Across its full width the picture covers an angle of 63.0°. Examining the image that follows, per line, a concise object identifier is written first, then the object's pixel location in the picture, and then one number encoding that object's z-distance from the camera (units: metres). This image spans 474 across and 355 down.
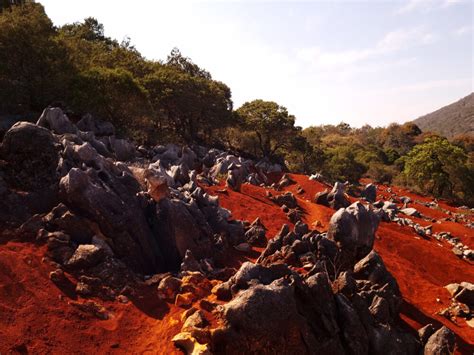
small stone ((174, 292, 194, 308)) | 11.64
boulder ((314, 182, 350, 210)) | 30.11
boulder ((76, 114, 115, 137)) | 26.35
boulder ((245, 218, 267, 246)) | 18.66
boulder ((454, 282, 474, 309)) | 16.62
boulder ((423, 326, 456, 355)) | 11.35
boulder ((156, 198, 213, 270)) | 14.56
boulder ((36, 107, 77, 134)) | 20.02
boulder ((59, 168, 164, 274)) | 13.28
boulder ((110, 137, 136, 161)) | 24.75
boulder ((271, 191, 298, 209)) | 28.00
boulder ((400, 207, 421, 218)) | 36.58
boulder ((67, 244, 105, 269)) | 12.01
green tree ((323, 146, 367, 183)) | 56.12
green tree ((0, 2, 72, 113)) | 27.25
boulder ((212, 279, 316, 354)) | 9.14
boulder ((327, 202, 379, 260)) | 16.91
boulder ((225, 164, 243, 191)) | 28.88
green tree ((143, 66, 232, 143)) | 42.88
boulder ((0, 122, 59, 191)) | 14.05
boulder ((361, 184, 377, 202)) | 42.00
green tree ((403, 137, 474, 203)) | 51.78
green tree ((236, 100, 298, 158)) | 50.69
